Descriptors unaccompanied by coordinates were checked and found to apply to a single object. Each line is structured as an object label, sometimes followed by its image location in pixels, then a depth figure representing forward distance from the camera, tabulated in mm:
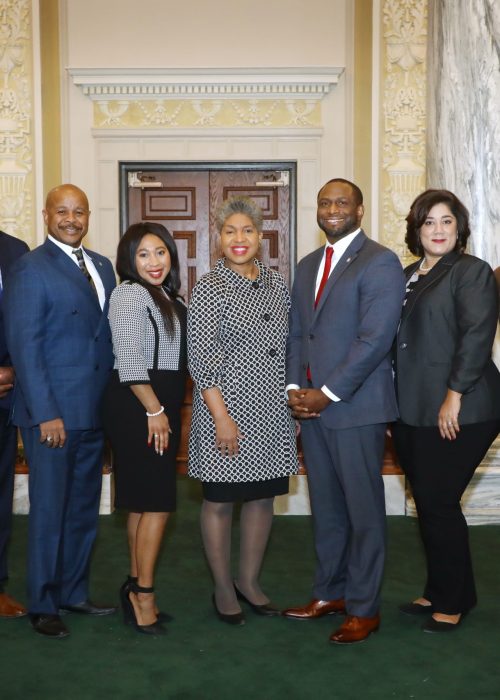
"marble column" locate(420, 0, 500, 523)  4500
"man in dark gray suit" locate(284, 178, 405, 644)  3119
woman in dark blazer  3158
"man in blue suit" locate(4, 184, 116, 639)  3205
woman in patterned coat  3221
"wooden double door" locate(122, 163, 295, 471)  7520
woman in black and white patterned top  3182
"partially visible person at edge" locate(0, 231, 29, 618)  3479
